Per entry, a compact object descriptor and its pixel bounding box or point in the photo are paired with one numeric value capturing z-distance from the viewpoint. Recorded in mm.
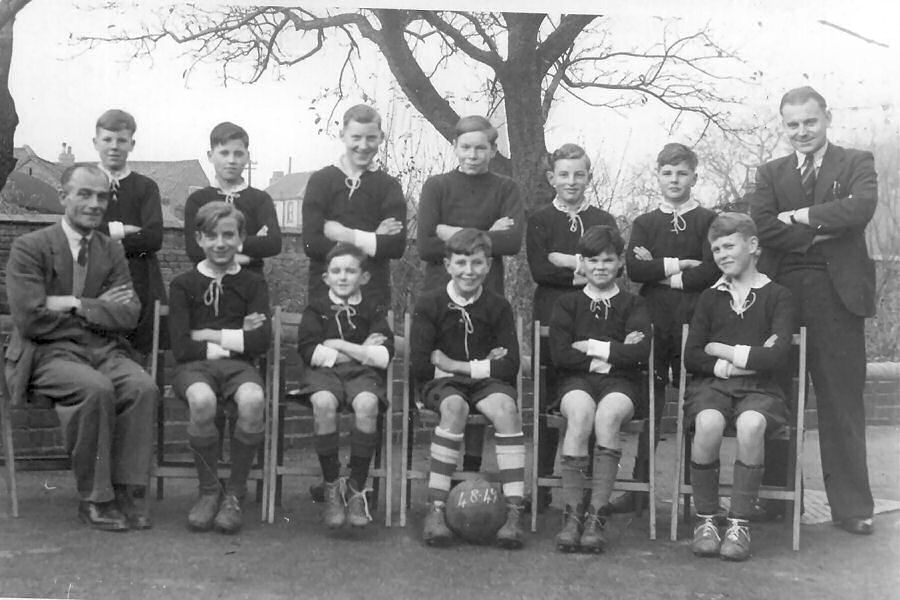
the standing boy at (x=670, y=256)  4363
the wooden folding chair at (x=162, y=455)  4113
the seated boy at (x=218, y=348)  3992
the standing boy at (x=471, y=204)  4418
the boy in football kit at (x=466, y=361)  3963
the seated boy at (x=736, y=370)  3830
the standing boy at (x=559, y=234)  4418
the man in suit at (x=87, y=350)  3881
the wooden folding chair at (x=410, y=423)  4035
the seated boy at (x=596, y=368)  3936
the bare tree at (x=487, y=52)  4555
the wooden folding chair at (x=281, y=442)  4105
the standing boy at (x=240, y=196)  4461
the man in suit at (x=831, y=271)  4184
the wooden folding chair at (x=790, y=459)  3951
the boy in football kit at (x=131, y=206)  4477
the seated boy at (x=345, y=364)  3982
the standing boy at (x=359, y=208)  4406
